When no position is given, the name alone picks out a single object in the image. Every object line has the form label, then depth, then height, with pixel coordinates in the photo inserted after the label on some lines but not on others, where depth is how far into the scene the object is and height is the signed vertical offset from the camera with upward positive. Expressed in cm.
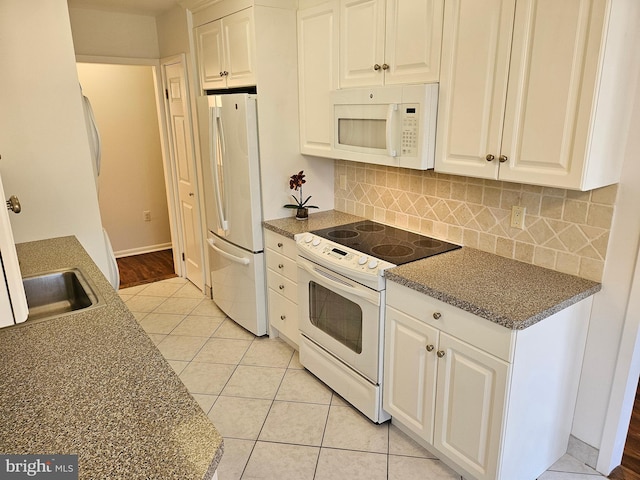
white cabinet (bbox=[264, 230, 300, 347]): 290 -110
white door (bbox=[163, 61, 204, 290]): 385 -43
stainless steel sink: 197 -76
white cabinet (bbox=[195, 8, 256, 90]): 286 +44
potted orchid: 306 -58
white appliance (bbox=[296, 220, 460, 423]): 222 -96
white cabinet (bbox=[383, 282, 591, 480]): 171 -108
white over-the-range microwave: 209 -4
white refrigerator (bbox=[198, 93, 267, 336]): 296 -57
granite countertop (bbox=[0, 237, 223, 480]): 97 -70
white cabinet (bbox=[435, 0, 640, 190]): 156 +10
